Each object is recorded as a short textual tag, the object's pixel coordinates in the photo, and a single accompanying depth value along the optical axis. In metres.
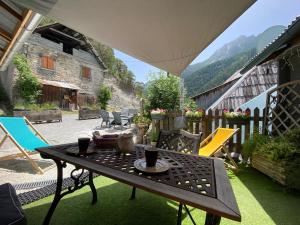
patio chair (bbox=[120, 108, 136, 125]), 9.17
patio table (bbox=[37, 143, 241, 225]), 0.86
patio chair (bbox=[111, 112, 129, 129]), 8.09
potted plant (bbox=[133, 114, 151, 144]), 4.52
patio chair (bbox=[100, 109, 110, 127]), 8.66
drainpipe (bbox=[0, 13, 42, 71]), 2.05
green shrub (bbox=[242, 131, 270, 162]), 3.18
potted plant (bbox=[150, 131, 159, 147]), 4.35
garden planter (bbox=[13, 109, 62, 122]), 8.77
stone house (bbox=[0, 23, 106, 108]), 13.49
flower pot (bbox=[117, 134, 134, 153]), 1.54
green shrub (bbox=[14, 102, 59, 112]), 9.71
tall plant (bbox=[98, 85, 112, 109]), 17.49
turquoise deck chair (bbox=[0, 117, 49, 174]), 2.87
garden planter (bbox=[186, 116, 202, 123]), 4.17
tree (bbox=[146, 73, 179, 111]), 6.46
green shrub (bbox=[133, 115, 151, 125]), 5.04
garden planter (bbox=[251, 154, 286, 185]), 2.46
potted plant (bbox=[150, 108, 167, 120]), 4.46
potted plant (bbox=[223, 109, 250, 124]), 3.77
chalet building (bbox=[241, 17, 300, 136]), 3.20
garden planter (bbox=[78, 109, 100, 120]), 11.18
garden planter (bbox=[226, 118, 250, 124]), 3.78
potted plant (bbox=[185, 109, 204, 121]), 4.15
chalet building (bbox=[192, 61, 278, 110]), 5.64
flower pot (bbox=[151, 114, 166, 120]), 4.45
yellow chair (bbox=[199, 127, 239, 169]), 2.78
